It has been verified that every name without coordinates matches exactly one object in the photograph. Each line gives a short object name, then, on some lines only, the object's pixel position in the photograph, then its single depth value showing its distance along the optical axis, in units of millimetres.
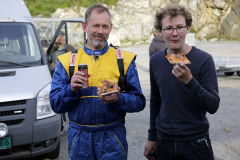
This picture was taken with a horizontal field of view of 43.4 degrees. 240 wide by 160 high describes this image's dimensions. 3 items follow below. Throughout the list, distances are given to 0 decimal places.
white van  4094
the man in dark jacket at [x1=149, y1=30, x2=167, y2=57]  7371
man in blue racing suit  2504
